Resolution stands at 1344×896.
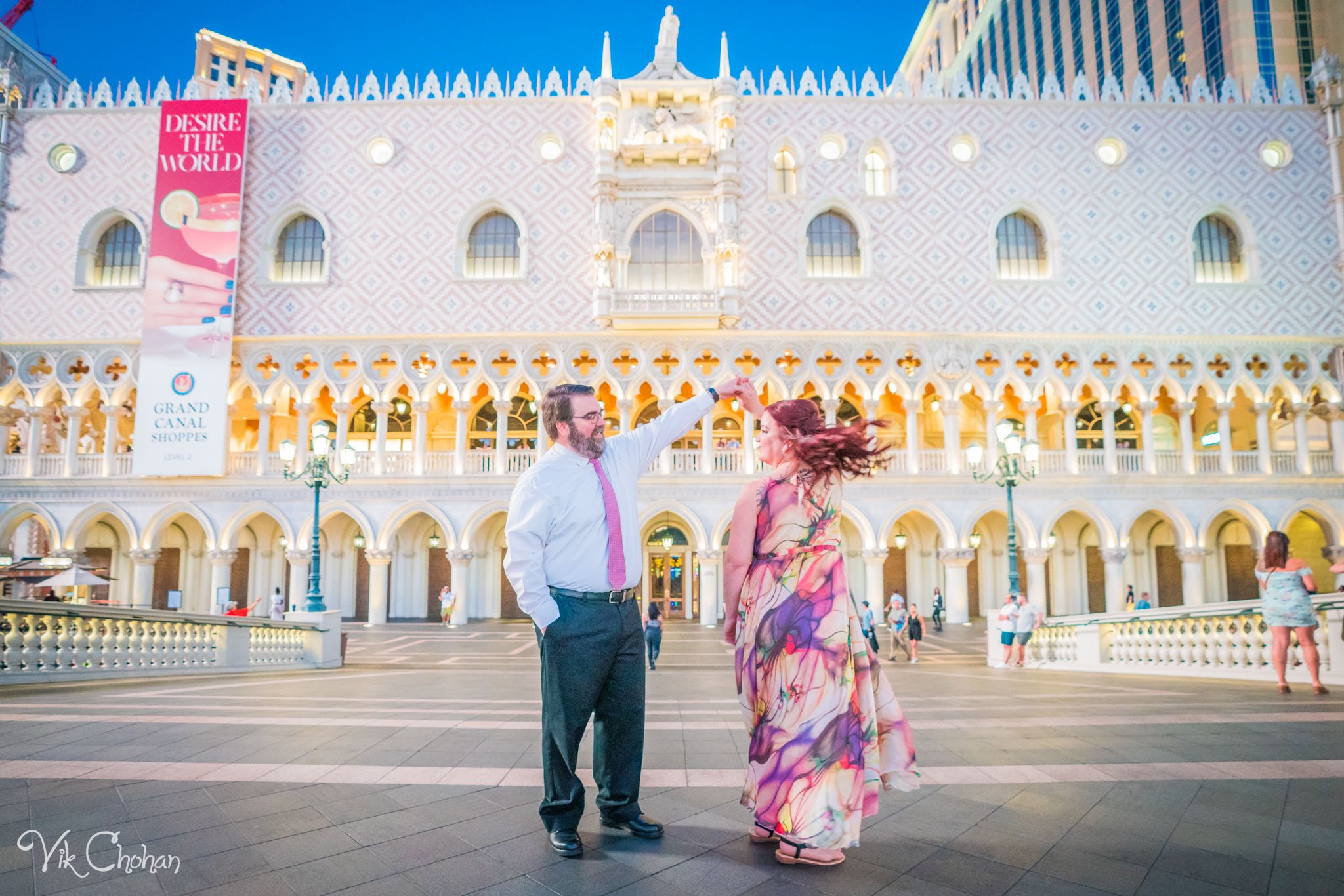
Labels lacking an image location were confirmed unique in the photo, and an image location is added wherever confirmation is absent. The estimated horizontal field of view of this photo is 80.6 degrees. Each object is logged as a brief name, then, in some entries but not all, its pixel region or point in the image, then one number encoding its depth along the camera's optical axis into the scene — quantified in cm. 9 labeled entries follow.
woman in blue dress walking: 721
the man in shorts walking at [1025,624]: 1325
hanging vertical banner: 2183
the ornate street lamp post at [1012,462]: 1352
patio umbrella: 1678
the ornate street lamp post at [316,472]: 1281
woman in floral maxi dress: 296
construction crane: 5469
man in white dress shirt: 303
